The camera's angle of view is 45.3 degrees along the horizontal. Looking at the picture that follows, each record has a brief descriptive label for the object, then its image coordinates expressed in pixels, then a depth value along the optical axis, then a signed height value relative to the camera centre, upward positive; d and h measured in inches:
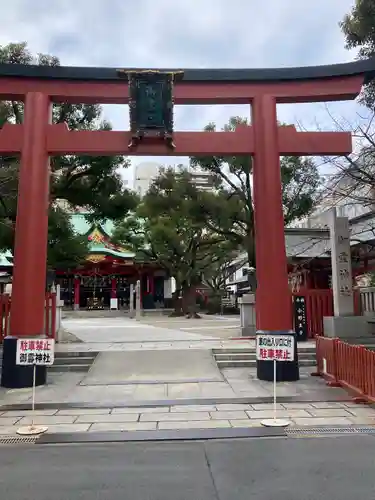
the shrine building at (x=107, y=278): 1578.2 +97.4
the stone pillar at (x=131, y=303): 1523.4 +2.9
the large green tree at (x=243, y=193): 716.0 +177.9
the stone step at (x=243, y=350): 495.2 -52.9
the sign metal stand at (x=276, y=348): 329.4 -33.7
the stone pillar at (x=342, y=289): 561.6 +15.5
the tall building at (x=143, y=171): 4042.8 +1242.5
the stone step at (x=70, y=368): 461.5 -64.8
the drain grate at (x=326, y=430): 254.7 -73.7
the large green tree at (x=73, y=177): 582.9 +177.4
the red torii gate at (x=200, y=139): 403.5 +151.6
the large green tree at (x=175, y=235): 799.7 +182.2
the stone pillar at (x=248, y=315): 673.0 -19.3
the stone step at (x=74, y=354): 485.1 -53.7
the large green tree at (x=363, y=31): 453.1 +281.6
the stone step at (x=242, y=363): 470.9 -63.9
